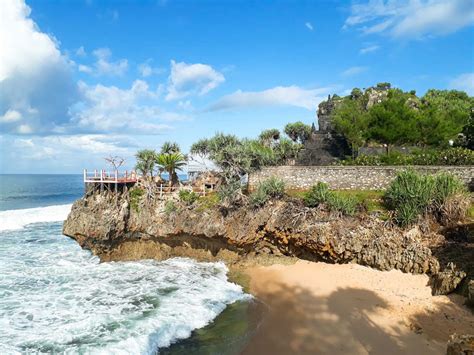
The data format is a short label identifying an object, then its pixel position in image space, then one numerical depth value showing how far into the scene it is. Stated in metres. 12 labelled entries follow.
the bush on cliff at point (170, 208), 20.44
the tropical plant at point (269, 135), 36.44
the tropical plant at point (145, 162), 24.39
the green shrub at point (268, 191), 19.11
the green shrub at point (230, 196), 19.83
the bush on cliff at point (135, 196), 21.81
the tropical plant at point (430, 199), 16.62
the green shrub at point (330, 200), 17.89
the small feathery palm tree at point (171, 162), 24.80
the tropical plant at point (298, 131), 42.34
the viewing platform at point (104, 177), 22.86
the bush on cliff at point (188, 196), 21.15
